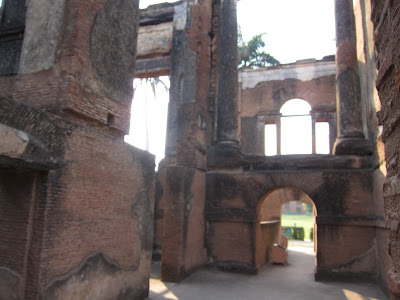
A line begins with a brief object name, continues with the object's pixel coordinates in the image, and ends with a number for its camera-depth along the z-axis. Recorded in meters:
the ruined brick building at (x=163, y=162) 4.02
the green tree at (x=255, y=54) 24.25
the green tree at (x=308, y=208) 57.15
